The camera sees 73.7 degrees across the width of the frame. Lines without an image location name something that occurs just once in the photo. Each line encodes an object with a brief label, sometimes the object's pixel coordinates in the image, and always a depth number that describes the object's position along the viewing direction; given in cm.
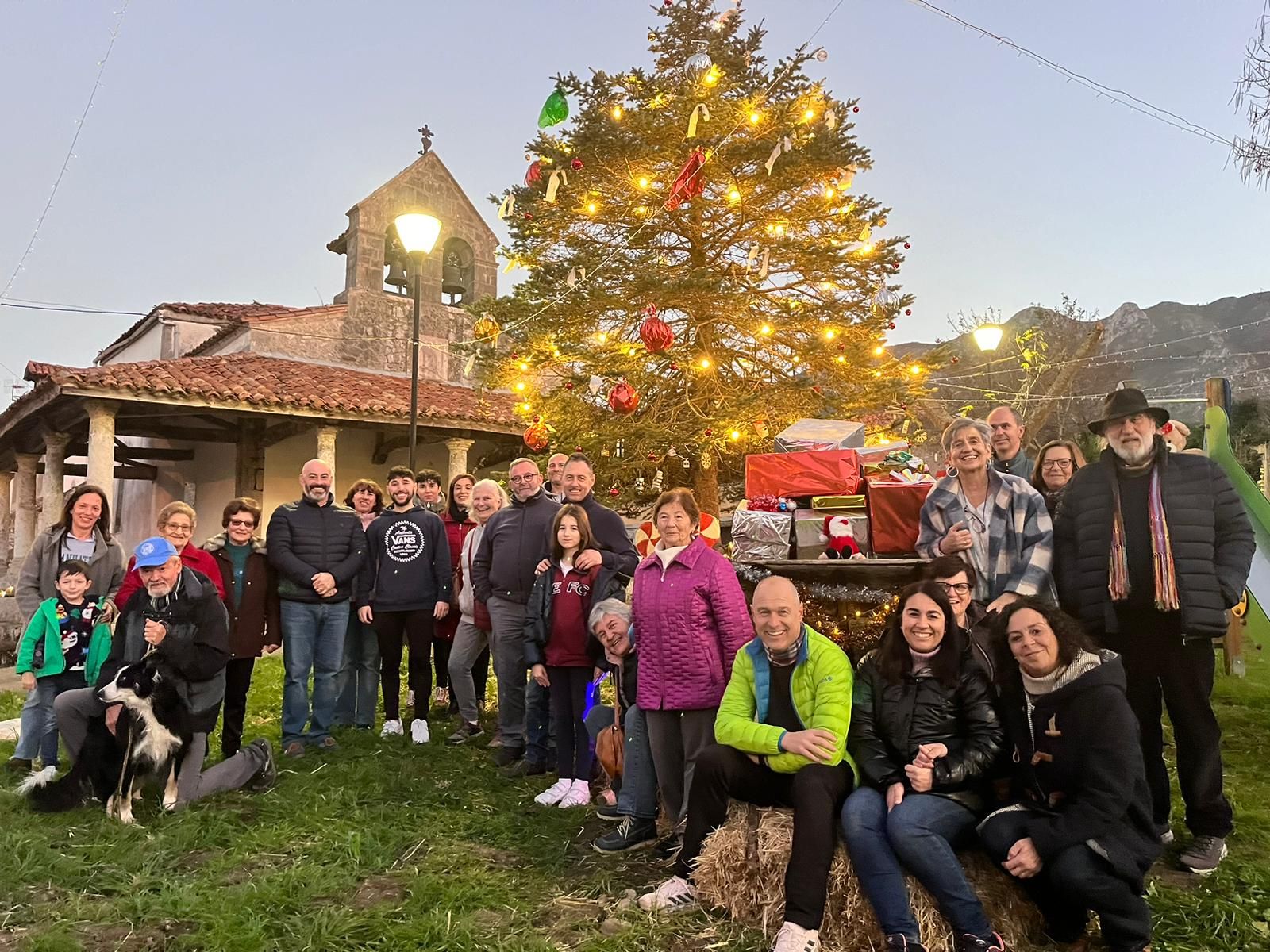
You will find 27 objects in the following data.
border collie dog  428
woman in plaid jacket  376
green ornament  823
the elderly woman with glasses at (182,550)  478
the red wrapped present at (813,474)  505
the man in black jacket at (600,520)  496
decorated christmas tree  905
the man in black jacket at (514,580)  523
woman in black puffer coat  280
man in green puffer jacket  306
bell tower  1554
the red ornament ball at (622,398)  834
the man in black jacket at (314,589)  541
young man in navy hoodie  569
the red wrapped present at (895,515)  471
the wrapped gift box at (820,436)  587
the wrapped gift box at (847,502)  495
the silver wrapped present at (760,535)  492
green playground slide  559
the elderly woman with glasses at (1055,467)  458
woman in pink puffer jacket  380
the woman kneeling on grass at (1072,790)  271
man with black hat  346
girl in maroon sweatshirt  468
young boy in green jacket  484
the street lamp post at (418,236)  751
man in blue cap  446
